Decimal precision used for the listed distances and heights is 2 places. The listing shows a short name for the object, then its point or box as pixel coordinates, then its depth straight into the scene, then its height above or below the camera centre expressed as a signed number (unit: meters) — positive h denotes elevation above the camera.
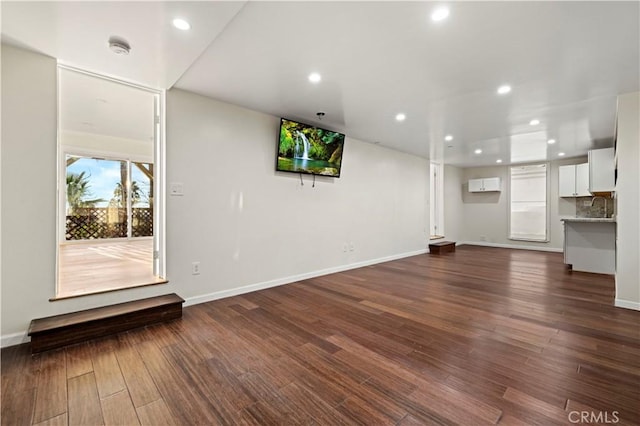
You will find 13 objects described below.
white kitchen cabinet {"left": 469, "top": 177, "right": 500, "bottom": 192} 8.23 +0.87
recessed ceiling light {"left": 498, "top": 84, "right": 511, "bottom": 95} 3.02 +1.40
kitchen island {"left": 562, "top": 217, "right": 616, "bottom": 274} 4.67 -0.55
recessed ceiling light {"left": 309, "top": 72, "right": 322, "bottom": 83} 2.78 +1.39
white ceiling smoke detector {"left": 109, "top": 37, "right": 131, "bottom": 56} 2.15 +1.32
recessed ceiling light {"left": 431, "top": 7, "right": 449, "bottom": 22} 1.83 +1.36
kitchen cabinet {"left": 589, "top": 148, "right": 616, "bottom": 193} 4.95 +0.81
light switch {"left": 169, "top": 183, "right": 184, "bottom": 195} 3.13 +0.25
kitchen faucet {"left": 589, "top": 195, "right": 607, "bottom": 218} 6.34 +0.21
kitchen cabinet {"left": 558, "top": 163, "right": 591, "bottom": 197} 6.40 +0.80
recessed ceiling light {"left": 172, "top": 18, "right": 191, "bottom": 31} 1.90 +1.32
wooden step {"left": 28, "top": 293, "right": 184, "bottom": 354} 2.21 -1.00
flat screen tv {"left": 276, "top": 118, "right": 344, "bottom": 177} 3.96 +0.96
